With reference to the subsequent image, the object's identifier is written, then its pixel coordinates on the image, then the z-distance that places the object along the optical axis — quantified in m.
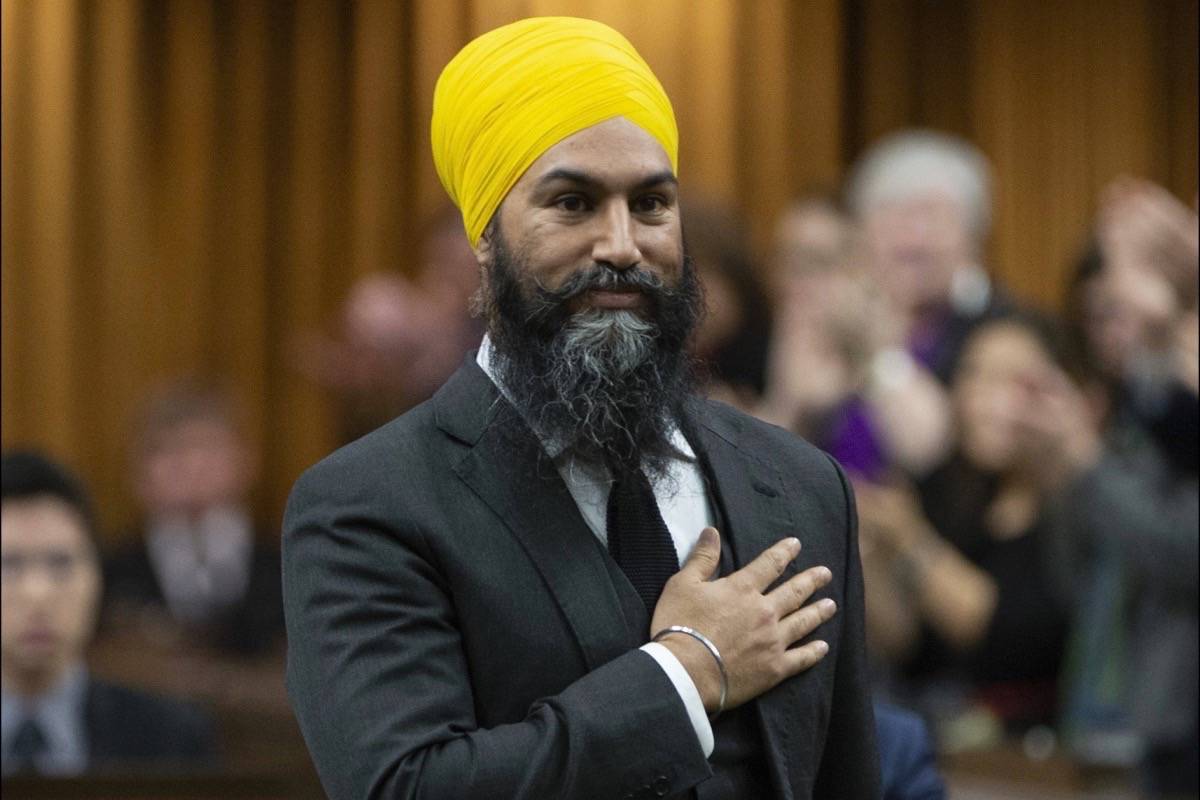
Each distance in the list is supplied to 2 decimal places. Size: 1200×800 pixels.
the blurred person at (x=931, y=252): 10.00
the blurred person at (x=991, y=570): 9.32
